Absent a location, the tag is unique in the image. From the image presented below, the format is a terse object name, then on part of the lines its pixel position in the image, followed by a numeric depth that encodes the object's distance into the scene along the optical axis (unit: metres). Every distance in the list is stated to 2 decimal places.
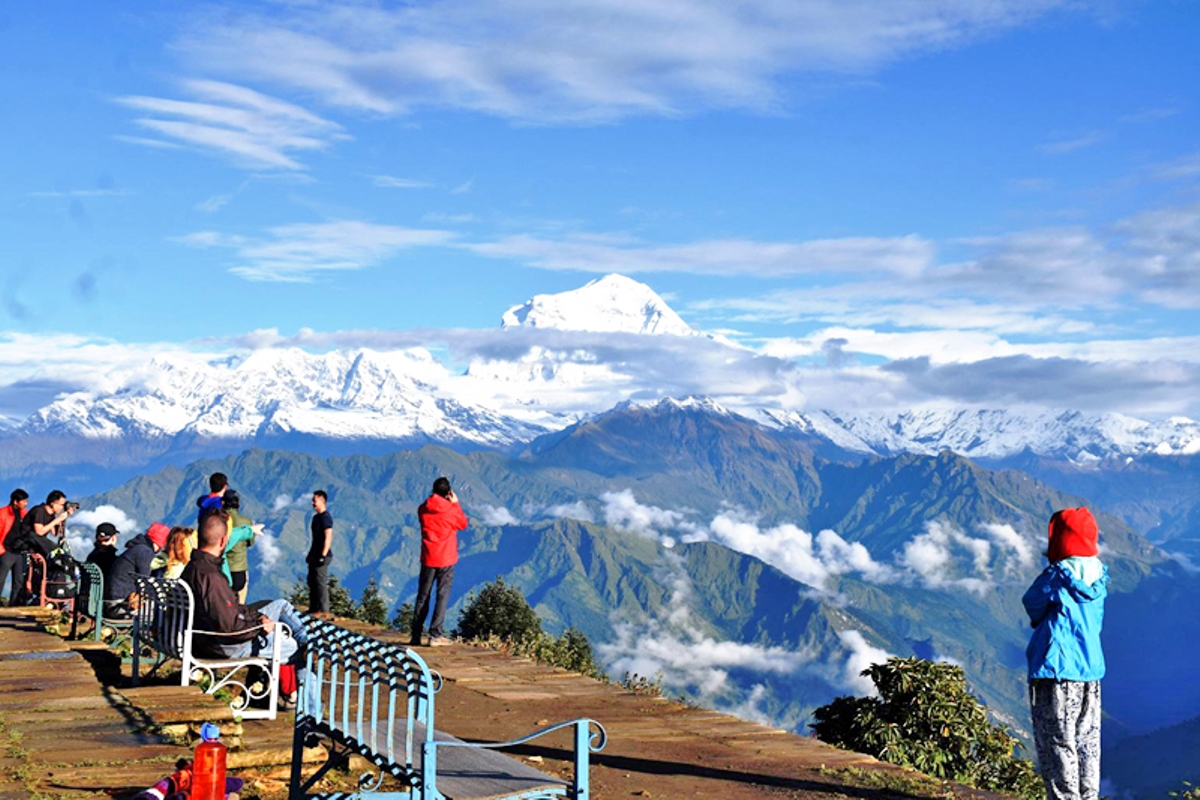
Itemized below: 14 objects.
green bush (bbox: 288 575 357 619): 53.75
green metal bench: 13.73
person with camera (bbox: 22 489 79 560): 18.38
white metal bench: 9.53
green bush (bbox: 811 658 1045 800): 12.02
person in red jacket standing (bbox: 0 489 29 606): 18.22
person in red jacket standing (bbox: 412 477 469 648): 15.43
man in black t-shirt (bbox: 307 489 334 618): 17.67
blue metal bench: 5.77
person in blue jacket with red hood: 8.01
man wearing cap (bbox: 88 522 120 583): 15.39
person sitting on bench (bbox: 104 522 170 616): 14.47
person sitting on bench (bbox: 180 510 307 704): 9.71
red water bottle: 6.17
